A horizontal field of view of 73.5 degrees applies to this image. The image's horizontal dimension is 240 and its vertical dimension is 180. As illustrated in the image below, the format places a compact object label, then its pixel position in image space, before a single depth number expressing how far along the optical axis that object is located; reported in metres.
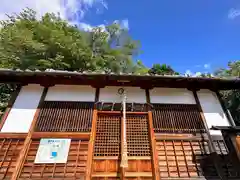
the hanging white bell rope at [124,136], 4.79
